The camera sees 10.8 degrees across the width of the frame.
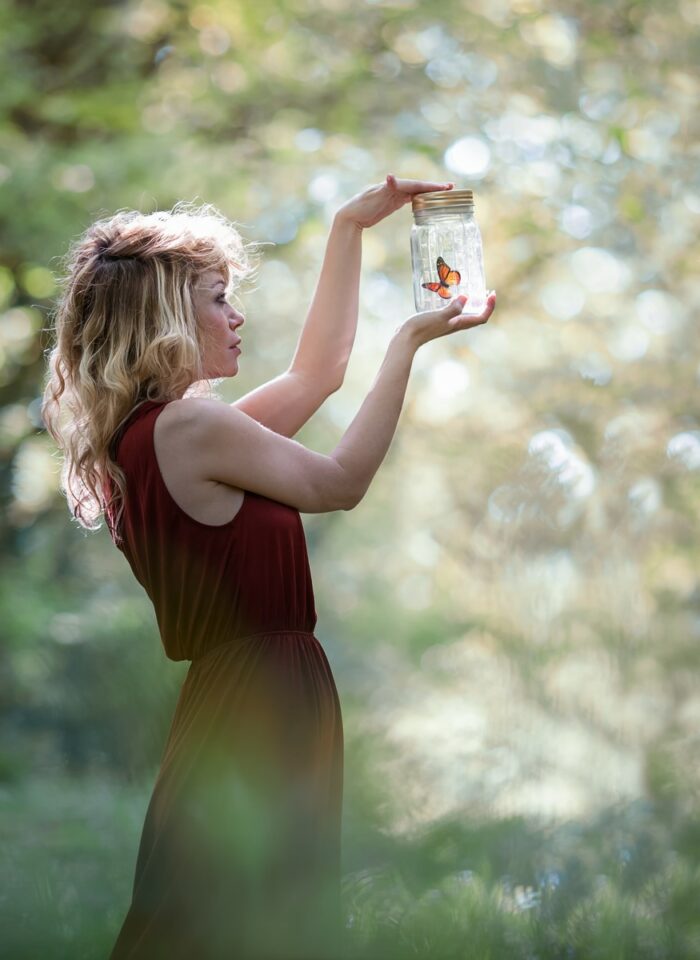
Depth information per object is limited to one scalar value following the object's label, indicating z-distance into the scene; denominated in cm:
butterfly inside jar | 523
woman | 508
